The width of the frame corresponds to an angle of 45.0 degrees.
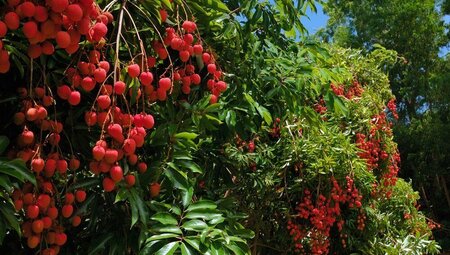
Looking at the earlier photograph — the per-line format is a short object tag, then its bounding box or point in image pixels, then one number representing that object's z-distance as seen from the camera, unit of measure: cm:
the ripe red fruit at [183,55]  140
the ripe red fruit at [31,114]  114
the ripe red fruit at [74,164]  126
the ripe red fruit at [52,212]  117
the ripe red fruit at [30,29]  99
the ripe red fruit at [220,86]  156
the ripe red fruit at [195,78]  148
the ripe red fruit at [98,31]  113
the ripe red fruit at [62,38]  103
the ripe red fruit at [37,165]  112
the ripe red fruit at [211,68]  152
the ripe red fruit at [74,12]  101
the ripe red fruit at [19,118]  118
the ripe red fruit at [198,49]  146
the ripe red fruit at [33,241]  116
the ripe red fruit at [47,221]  116
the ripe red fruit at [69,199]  126
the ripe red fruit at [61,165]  117
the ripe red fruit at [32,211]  112
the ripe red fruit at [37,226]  114
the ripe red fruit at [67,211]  124
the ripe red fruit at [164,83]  131
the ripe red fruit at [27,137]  115
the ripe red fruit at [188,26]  139
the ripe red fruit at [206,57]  153
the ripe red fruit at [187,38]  139
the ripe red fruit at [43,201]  115
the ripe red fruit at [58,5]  98
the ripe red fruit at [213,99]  153
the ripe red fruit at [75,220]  132
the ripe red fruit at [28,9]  98
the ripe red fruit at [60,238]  121
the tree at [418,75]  892
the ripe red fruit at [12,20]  101
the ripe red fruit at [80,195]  130
